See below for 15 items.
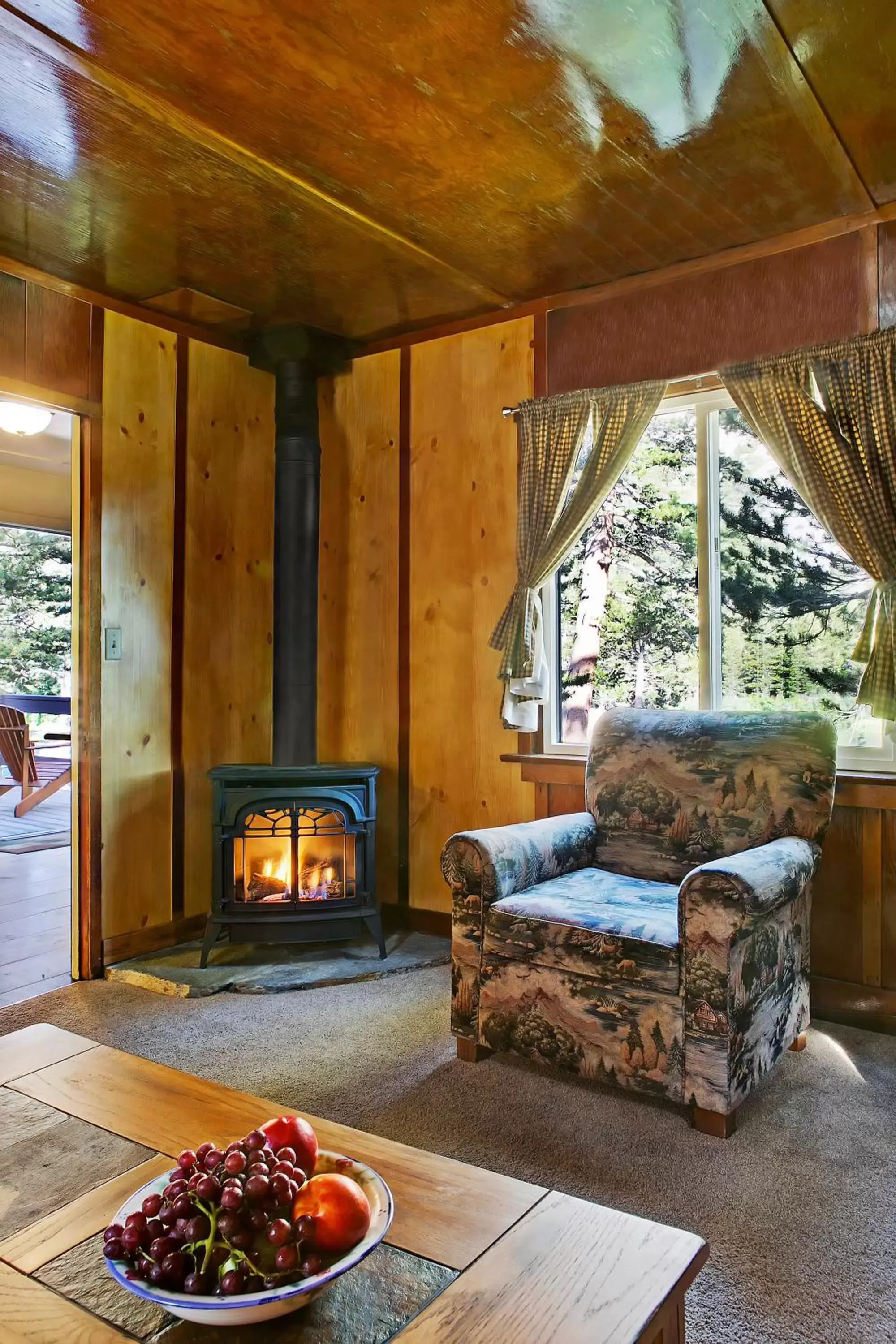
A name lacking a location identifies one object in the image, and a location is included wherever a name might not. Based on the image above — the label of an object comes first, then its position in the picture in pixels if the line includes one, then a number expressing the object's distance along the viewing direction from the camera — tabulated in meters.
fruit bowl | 0.94
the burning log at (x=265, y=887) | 3.49
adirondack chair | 6.90
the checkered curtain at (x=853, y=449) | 2.74
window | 3.06
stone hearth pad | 3.22
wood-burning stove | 3.42
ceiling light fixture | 4.71
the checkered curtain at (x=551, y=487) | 3.34
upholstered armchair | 2.15
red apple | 1.13
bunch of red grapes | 0.97
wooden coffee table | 0.97
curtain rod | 3.23
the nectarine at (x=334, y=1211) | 1.02
